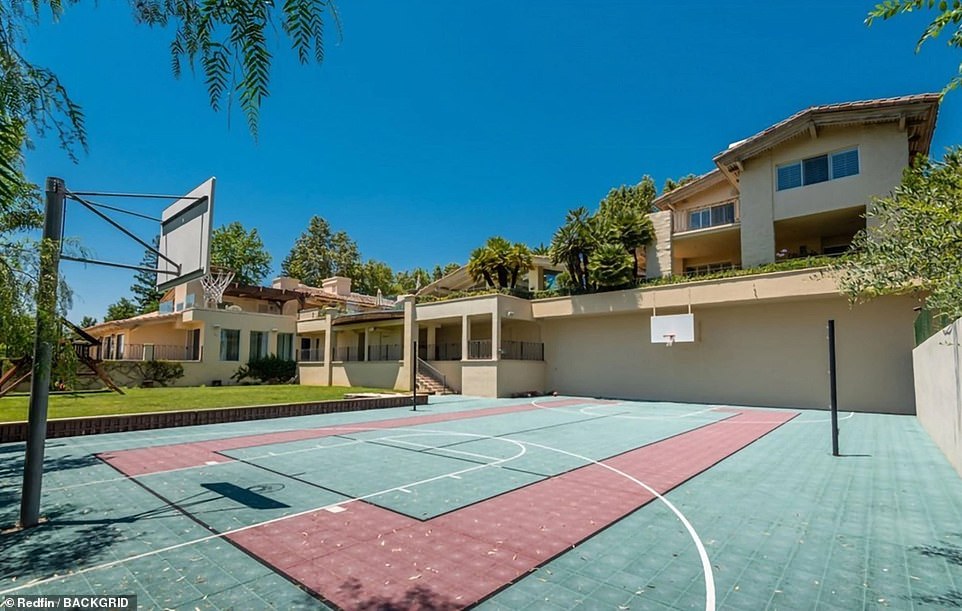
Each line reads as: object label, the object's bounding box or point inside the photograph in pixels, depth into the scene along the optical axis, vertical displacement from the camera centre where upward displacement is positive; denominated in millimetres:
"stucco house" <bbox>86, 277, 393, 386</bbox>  28578 +487
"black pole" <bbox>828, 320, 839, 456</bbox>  8916 -813
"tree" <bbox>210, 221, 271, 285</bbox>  48406 +8904
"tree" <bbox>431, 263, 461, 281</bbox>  55838 +8124
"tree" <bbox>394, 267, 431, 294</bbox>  56544 +7412
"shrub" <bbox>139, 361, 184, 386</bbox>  25781 -1847
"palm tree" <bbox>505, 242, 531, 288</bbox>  27516 +4613
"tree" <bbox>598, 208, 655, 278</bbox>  24125 +5589
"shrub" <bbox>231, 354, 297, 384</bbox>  30016 -2056
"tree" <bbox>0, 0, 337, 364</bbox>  2400 +1551
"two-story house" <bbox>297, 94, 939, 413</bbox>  17859 +1310
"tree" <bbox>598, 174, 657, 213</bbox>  35062 +11134
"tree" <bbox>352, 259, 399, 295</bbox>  56000 +7138
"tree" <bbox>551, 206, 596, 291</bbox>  24359 +4818
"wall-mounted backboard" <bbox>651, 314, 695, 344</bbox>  20875 +474
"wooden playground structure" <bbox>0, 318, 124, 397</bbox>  8491 -1056
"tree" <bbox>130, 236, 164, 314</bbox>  50594 +4510
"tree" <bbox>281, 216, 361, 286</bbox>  54094 +9595
